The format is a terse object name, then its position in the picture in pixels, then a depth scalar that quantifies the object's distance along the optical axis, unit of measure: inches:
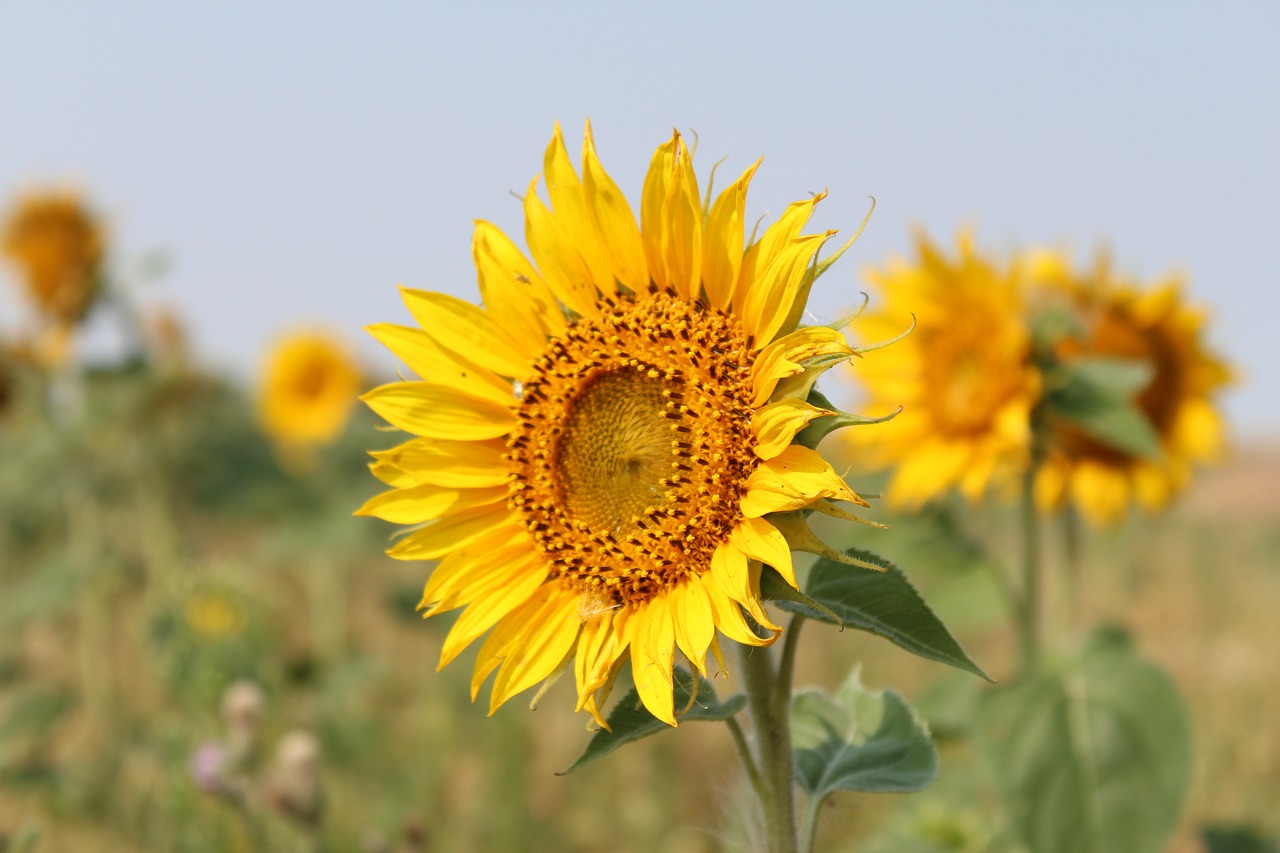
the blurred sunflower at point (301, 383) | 316.8
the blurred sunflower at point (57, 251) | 221.3
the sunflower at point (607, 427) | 62.4
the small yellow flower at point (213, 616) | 148.2
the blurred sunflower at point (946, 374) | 135.6
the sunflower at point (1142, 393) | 159.6
